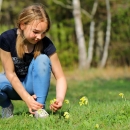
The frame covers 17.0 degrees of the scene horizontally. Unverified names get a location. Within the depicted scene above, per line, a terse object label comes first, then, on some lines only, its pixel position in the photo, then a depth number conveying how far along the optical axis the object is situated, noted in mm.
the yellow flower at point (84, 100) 4543
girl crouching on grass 4738
